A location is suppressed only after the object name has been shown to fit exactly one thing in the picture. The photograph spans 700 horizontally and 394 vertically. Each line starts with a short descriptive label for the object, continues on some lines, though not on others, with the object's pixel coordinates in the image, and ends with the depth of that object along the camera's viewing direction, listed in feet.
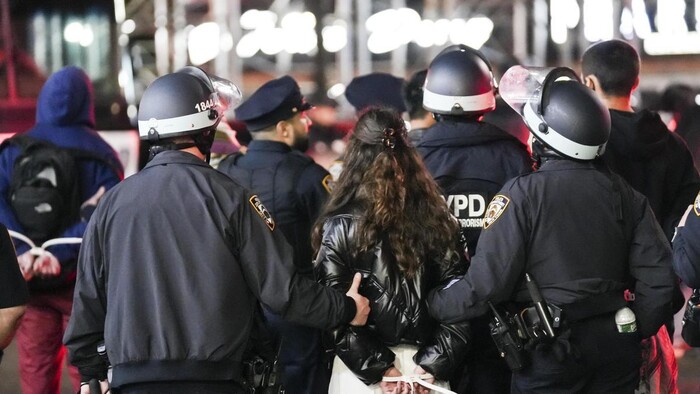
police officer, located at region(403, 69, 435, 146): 37.86
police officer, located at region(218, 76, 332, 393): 35.87
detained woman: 27.84
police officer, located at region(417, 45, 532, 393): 32.19
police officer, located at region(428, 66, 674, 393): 26.91
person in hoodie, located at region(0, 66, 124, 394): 37.55
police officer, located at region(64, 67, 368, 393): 24.77
